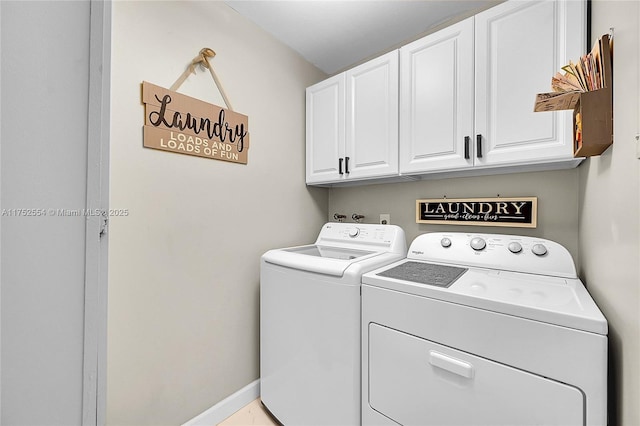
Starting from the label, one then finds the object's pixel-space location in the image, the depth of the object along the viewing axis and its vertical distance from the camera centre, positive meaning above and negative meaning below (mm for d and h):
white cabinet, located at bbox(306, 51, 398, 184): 1740 +641
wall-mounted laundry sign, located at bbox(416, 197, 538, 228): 1532 +32
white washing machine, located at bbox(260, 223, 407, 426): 1246 -608
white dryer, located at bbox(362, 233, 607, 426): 799 -438
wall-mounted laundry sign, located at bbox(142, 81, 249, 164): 1329 +480
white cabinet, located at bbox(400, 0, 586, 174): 1215 +666
